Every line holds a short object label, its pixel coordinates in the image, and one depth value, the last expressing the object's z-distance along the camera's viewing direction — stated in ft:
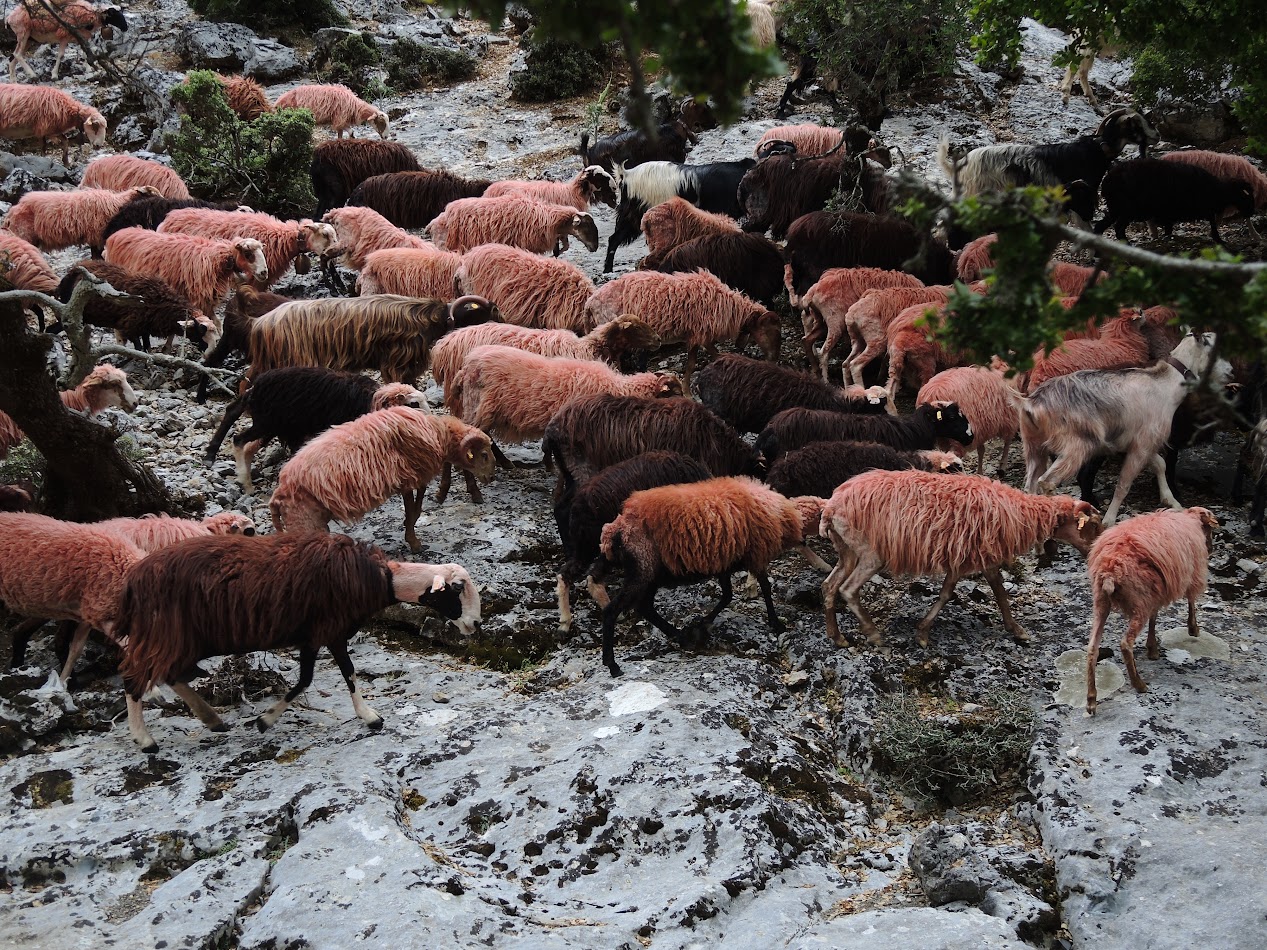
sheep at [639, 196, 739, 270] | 39.96
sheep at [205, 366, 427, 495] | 27.76
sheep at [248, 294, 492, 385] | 31.50
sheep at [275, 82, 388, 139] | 54.70
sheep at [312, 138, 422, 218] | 45.88
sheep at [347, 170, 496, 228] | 44.27
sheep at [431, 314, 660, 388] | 30.76
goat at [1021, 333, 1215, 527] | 25.53
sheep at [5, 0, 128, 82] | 57.47
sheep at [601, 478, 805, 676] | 21.49
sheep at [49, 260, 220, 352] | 33.32
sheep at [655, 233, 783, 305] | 37.24
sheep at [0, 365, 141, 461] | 29.30
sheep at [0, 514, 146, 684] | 20.27
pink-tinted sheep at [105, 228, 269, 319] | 35.76
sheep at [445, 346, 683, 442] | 28.40
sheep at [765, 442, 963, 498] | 25.12
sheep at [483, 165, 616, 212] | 44.14
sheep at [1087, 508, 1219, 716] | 19.48
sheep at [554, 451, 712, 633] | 23.27
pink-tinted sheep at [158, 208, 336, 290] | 38.27
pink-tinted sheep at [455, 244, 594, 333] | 34.83
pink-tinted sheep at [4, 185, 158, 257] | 39.81
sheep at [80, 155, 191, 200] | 44.91
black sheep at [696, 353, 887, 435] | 29.58
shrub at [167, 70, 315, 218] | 47.34
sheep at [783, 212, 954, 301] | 37.19
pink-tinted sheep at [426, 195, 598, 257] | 40.14
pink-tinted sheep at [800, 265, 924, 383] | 34.35
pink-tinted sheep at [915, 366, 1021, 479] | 28.22
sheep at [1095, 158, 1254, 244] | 39.75
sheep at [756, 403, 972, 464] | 27.37
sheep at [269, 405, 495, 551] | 24.41
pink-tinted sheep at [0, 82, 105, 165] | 50.26
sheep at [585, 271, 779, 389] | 33.65
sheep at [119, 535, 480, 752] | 19.24
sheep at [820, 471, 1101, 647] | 21.83
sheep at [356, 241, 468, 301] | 36.22
